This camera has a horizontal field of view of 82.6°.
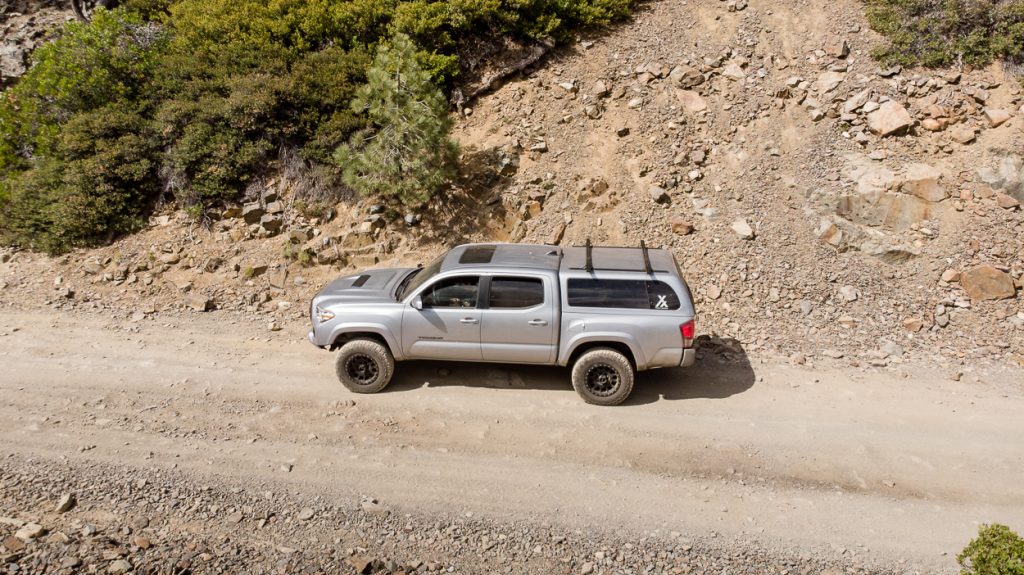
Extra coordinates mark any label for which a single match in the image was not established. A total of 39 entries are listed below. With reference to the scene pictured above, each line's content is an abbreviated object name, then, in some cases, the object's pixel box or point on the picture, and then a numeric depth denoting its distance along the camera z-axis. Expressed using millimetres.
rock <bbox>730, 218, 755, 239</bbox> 10648
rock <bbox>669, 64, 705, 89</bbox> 13023
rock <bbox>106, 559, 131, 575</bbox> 4934
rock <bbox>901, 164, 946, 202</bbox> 10453
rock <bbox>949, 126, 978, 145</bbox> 10875
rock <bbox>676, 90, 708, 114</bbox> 12625
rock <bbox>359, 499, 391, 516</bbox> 5688
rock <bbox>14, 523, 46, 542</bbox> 5281
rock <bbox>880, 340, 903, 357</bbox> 8844
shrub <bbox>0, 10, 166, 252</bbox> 11570
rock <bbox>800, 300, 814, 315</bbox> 9625
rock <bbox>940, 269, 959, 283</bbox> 9734
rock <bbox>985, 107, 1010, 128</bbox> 10945
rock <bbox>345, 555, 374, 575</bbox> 5008
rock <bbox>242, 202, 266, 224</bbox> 11841
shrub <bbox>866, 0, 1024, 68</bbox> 11781
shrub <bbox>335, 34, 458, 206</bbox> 11102
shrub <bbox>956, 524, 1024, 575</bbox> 4188
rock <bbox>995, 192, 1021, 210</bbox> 10215
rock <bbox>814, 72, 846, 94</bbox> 12297
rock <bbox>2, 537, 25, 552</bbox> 5136
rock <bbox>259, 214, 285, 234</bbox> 11672
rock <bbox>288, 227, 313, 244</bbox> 11477
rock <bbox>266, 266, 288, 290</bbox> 10836
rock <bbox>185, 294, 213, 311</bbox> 10156
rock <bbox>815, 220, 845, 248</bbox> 10422
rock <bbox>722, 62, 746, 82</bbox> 13008
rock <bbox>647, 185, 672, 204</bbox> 11352
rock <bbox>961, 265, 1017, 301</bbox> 9445
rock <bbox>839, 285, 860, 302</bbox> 9727
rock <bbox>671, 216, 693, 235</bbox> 10953
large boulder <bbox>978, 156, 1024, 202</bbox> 10273
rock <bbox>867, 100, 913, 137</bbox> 11188
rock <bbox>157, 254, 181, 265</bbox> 11180
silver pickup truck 7414
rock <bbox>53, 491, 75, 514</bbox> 5656
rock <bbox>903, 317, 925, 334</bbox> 9242
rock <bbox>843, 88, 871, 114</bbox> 11773
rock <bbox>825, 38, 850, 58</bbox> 12703
